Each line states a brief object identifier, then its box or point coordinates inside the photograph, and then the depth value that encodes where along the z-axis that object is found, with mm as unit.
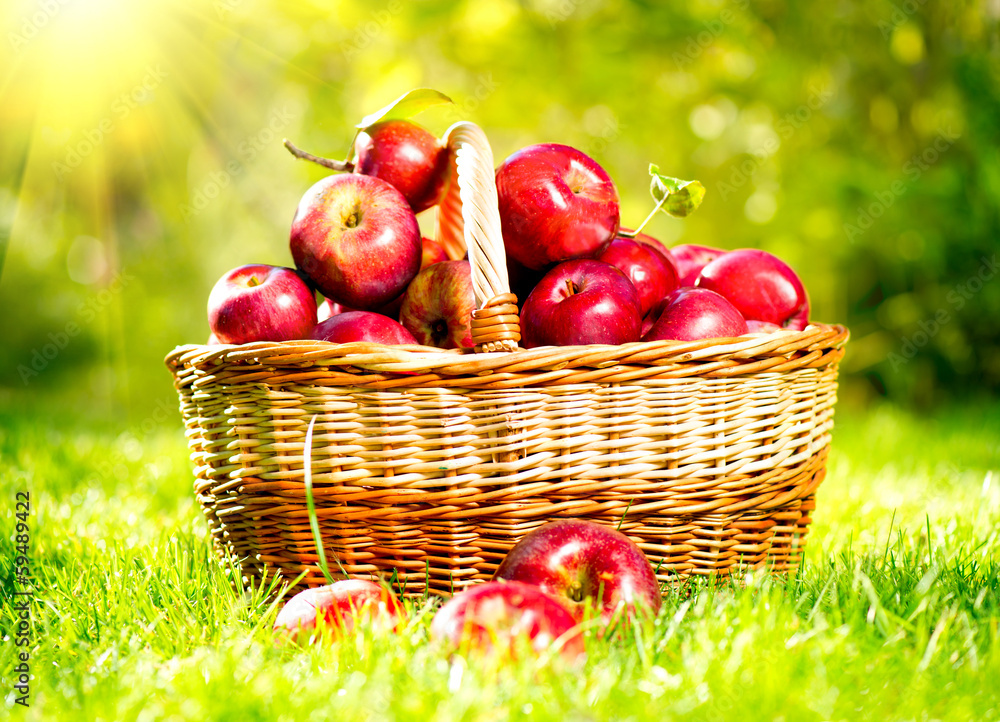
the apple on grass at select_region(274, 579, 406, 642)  1200
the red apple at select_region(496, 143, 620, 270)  1335
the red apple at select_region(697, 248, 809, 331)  1384
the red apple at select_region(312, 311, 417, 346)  1302
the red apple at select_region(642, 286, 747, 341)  1308
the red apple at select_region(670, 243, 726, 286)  1464
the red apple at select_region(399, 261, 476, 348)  1332
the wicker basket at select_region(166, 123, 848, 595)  1254
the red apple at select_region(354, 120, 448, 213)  1392
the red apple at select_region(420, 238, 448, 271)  1407
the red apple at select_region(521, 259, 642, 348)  1292
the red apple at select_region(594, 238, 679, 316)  1372
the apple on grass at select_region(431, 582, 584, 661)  1152
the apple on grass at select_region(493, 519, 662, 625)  1210
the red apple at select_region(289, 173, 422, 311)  1334
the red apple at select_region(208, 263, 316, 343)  1311
